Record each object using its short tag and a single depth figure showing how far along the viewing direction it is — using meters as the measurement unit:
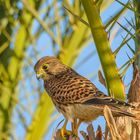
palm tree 9.97
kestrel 6.32
